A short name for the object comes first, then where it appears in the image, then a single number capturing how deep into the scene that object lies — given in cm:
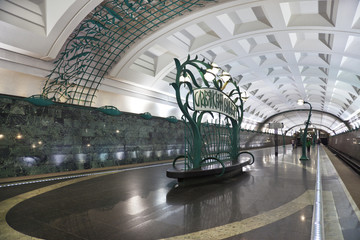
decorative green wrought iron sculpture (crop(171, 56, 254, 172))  484
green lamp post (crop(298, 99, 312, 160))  1099
